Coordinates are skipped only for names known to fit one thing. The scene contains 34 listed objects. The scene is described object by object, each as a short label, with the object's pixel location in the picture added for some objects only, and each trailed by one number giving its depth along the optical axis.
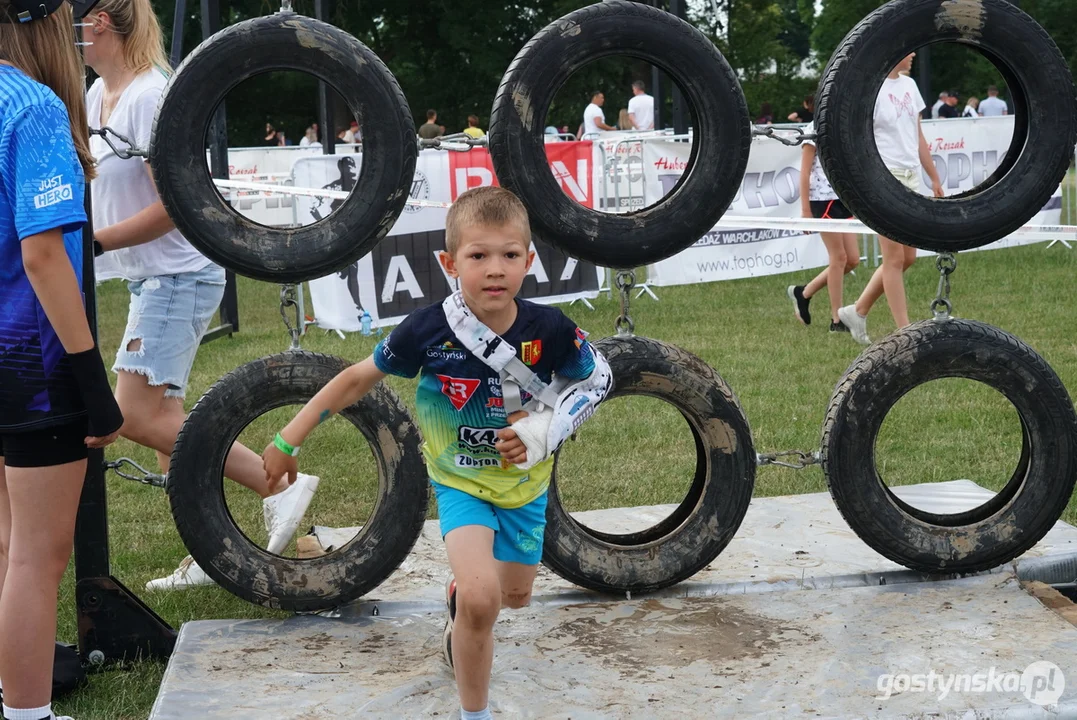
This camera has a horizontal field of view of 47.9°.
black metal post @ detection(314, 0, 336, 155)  12.36
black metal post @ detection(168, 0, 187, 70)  8.48
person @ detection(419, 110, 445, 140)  20.71
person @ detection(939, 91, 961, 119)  29.36
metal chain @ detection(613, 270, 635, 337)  4.15
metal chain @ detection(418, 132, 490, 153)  4.14
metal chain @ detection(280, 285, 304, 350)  4.05
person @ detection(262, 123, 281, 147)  33.29
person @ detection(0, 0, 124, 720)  2.94
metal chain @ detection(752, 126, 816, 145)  4.18
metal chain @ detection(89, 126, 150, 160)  3.95
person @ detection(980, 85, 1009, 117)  30.25
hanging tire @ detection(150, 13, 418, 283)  3.87
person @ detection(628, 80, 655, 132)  23.45
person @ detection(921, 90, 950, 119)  30.59
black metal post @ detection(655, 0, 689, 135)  14.88
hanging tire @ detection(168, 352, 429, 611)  4.03
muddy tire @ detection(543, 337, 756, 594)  4.13
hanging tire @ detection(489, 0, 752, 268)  3.94
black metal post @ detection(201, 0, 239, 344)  9.58
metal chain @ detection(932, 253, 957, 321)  4.25
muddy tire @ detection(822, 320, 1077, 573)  4.18
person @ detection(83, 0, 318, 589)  4.04
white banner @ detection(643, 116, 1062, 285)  12.45
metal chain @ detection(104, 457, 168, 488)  4.13
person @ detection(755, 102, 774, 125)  19.31
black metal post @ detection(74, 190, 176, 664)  3.97
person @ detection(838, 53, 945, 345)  8.08
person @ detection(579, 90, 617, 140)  24.36
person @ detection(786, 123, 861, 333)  9.33
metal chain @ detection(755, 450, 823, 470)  4.32
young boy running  3.19
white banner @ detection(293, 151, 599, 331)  10.18
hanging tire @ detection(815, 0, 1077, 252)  4.04
